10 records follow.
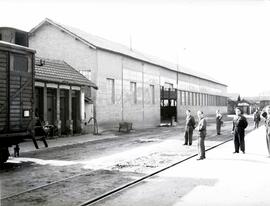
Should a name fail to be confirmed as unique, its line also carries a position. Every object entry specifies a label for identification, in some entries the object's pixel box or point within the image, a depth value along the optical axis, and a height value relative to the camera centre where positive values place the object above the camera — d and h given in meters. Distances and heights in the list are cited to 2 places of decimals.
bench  27.14 -1.15
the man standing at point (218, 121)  23.30 -0.69
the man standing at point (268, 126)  12.48 -0.57
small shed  20.06 +1.07
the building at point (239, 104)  81.15 +1.34
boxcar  10.90 +0.57
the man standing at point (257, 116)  30.83 -0.47
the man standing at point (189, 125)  16.92 -0.68
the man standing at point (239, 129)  13.68 -0.72
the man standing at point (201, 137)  12.55 -0.94
